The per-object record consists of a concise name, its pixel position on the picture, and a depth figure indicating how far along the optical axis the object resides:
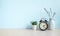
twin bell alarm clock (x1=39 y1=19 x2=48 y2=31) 1.53
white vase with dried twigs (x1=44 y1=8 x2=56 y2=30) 1.55
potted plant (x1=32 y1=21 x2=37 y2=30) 1.55
